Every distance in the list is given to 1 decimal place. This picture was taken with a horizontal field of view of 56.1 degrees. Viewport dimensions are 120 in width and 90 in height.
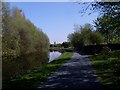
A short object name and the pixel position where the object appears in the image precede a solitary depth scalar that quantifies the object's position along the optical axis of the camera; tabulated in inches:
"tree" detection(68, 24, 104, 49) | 954.1
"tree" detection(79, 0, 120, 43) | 241.4
